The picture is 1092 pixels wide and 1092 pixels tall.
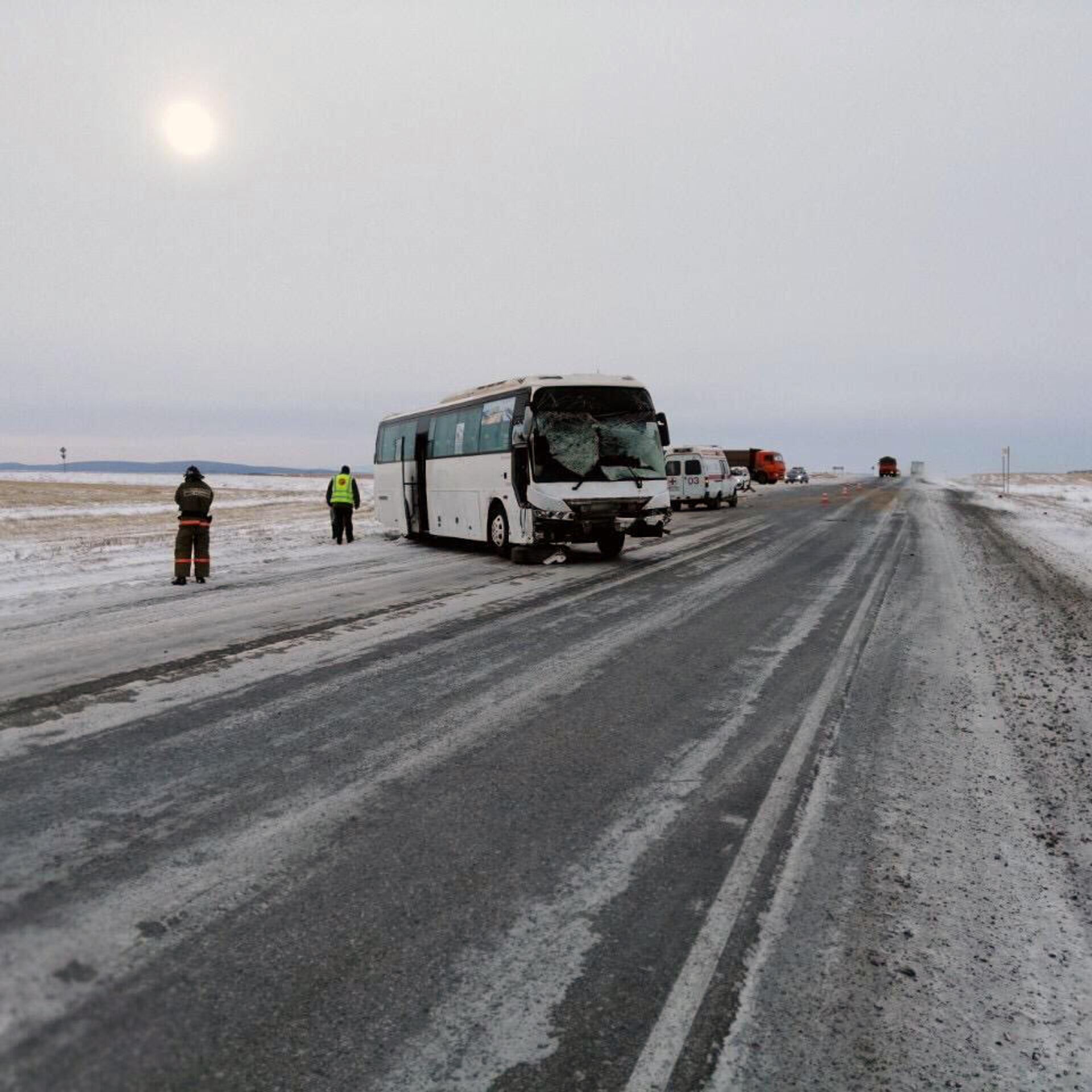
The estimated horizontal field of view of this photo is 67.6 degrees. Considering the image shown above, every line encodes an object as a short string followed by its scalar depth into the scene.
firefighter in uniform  12.63
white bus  14.66
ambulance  33.03
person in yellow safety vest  18.89
